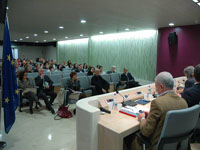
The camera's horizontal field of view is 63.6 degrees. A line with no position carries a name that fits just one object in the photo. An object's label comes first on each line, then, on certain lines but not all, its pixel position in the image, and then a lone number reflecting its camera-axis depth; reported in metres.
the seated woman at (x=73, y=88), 4.04
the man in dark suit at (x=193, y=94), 2.19
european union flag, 2.59
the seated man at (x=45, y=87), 4.38
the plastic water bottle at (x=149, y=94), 2.92
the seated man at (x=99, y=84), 4.87
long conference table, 1.63
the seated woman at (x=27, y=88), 4.18
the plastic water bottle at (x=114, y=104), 2.31
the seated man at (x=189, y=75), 3.14
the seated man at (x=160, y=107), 1.52
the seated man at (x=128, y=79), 6.17
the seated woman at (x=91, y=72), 6.62
